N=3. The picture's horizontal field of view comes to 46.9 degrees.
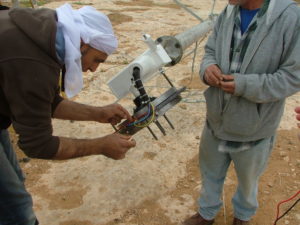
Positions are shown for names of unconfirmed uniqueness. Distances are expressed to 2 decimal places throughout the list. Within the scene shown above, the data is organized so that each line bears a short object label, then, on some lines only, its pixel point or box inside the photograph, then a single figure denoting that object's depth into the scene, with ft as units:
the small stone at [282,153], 11.75
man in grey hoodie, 6.02
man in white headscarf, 5.03
